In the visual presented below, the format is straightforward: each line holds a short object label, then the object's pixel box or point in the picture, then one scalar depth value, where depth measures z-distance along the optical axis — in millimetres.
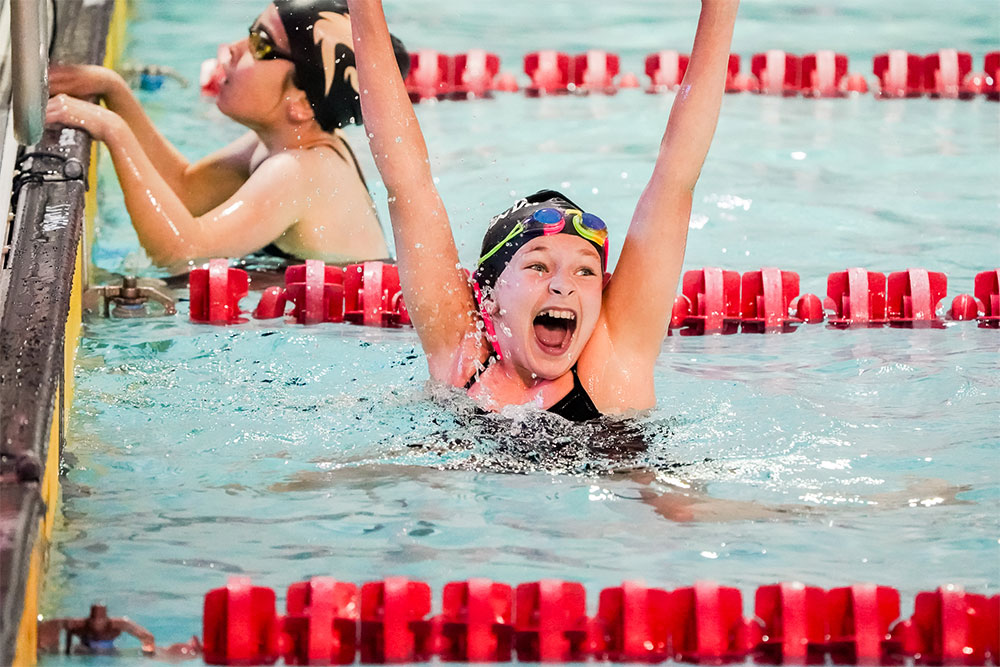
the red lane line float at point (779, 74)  14789
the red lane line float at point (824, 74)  14727
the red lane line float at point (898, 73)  14812
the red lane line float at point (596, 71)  14883
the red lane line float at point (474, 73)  14648
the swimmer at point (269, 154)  9016
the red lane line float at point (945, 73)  14797
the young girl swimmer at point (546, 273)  6598
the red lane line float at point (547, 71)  14844
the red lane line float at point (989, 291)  9469
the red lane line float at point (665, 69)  14797
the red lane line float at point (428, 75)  14492
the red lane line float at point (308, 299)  9398
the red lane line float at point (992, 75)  14734
